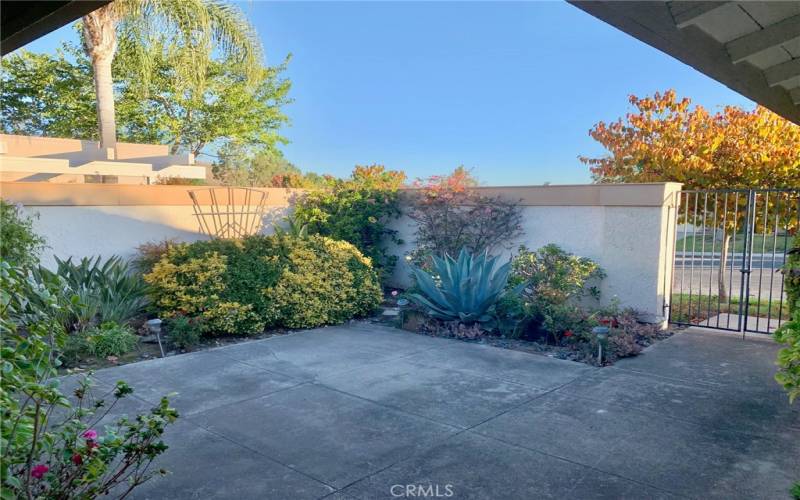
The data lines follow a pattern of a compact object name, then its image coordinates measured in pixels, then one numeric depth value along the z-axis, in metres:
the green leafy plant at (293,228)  9.95
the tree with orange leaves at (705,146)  9.38
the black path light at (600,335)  6.07
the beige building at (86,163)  9.31
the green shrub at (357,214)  10.52
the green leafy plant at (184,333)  6.70
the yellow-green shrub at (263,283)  7.11
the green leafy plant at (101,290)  6.69
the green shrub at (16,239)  5.74
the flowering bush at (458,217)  9.26
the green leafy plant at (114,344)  6.24
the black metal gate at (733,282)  7.71
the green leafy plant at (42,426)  2.15
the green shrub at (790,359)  3.11
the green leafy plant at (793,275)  4.38
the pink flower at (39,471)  2.33
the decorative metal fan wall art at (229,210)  9.51
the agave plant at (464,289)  7.72
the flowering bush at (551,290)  7.09
